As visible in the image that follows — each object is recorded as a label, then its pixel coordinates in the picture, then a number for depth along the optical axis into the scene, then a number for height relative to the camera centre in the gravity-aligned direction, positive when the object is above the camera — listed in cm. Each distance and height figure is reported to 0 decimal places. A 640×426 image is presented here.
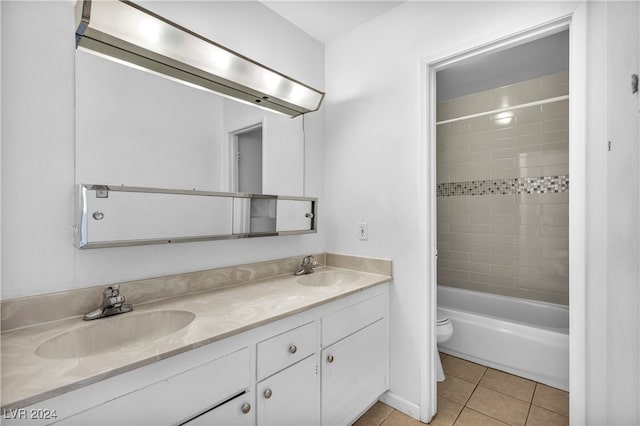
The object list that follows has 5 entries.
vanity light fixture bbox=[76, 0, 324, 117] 111 +70
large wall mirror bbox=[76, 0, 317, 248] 117 +24
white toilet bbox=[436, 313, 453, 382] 214 -86
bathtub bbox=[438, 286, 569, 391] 196 -92
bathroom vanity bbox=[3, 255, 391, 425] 75 -50
